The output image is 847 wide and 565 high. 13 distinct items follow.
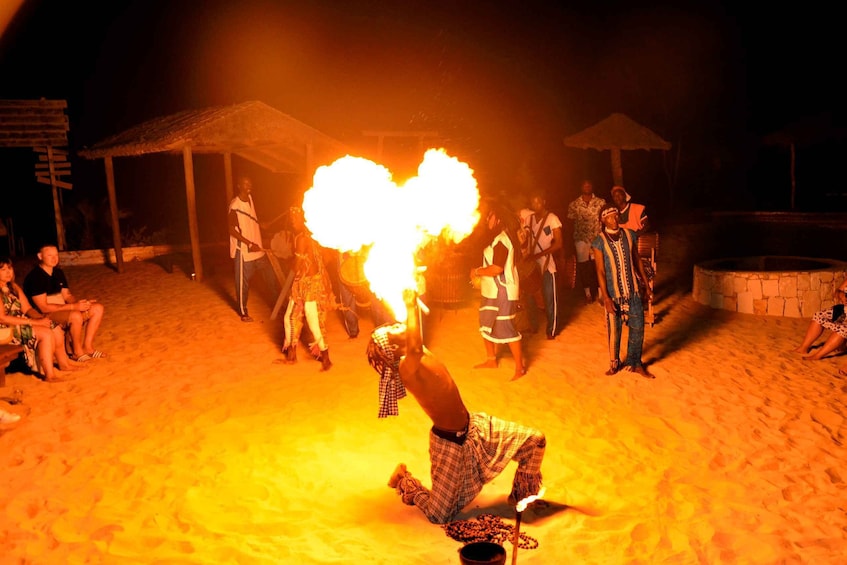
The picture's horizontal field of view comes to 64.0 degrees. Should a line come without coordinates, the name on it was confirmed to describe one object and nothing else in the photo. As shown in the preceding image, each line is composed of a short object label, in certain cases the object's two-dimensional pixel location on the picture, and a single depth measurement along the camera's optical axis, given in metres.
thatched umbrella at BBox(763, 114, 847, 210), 19.03
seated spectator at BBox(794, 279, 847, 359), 8.14
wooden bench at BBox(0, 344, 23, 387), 7.00
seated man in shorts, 7.93
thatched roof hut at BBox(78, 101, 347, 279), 11.48
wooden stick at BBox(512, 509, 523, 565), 3.79
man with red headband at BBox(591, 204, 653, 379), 7.30
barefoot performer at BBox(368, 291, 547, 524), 4.42
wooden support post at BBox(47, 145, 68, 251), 15.91
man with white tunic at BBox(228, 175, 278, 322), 9.70
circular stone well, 10.53
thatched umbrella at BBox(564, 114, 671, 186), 14.02
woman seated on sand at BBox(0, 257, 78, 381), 7.35
